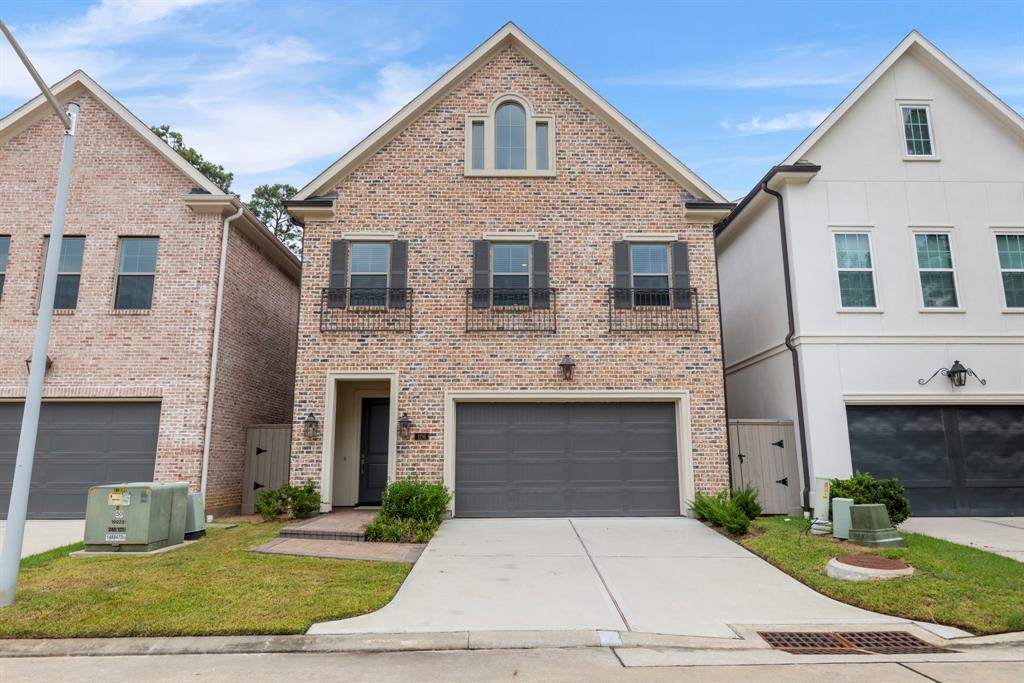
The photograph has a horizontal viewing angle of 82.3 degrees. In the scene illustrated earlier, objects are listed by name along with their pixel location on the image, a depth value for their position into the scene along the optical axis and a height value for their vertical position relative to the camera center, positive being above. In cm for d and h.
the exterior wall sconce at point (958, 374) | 1127 +130
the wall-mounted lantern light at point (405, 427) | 1120 +32
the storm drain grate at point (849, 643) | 511 -178
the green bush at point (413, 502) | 970 -97
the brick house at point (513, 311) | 1134 +260
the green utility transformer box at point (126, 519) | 814 -103
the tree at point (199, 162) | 2406 +1201
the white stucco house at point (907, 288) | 1131 +309
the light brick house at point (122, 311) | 1120 +261
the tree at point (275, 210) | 2942 +1184
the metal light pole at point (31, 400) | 576 +45
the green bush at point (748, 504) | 1014 -104
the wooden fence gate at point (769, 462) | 1143 -37
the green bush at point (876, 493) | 938 -80
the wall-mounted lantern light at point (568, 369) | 1132 +144
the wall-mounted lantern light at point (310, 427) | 1112 +32
